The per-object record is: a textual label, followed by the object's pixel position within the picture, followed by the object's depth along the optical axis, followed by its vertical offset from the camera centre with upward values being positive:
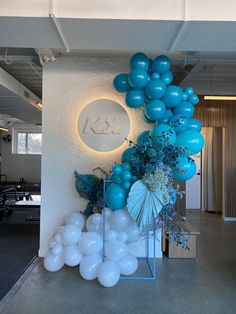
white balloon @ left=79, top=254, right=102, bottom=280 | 3.38 -1.30
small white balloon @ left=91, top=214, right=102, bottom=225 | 3.65 -0.78
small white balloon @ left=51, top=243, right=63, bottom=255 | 3.59 -1.16
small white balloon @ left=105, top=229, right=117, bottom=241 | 3.53 -0.96
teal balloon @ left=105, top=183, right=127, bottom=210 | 3.44 -0.45
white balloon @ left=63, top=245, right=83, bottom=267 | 3.49 -1.21
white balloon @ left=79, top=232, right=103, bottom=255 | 3.44 -1.04
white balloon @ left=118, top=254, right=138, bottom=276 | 3.51 -1.33
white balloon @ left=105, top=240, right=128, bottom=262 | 3.41 -1.11
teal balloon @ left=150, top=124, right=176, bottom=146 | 3.38 +0.33
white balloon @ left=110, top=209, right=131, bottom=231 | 3.54 -0.75
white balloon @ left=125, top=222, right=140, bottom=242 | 3.62 -0.91
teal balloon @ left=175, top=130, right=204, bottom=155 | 3.57 +0.26
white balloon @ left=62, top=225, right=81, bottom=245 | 3.51 -0.96
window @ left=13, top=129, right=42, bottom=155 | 12.90 +0.81
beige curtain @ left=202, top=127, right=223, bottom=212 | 8.16 -0.25
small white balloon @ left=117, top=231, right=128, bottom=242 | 3.58 -0.98
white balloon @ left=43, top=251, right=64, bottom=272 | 3.61 -1.33
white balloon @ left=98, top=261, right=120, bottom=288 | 3.22 -1.33
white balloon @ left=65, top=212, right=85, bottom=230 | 3.86 -0.85
